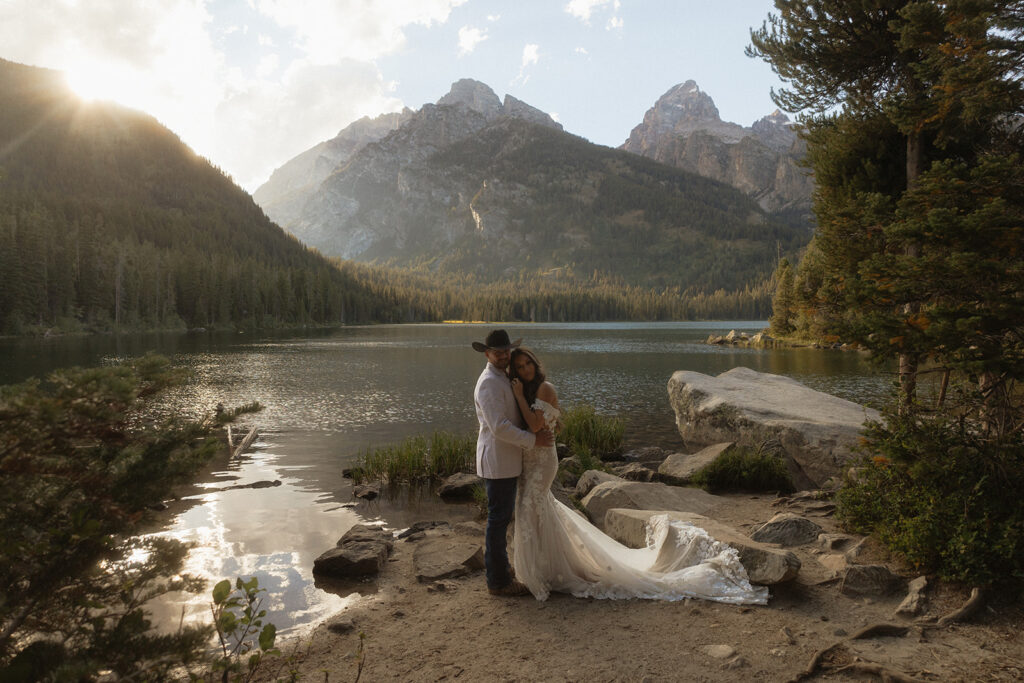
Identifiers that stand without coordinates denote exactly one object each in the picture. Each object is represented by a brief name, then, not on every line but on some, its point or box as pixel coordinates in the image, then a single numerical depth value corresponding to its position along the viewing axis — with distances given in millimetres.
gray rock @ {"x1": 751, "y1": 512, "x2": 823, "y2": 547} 7430
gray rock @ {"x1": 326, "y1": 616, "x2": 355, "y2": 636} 6059
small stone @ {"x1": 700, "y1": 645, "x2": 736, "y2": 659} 4805
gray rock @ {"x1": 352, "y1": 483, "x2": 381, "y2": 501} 12656
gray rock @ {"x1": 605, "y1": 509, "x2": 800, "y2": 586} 6016
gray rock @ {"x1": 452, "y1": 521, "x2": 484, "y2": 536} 9654
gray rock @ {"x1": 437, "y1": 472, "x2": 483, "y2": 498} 12641
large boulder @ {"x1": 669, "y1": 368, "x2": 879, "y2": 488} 11680
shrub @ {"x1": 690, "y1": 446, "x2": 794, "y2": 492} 11242
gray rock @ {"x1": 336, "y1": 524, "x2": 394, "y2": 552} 8734
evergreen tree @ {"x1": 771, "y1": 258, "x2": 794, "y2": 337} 72000
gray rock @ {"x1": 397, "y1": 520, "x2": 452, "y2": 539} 9859
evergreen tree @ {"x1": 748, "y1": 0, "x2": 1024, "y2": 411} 7234
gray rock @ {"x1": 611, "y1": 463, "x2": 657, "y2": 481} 12371
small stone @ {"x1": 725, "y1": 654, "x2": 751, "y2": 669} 4605
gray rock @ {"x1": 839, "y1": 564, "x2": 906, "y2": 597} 5773
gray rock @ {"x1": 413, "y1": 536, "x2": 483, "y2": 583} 7508
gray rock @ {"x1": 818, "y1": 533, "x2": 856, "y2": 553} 6973
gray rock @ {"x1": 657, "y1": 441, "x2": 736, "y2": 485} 11867
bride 6239
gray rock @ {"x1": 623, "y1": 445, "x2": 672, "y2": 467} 15872
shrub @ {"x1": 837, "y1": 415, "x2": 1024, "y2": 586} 5324
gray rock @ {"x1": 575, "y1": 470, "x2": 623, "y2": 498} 11188
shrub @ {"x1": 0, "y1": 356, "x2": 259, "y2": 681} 2852
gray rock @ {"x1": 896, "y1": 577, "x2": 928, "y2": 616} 5285
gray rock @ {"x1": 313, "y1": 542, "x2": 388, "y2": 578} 7844
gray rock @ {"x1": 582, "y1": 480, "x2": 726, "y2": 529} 9164
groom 6172
